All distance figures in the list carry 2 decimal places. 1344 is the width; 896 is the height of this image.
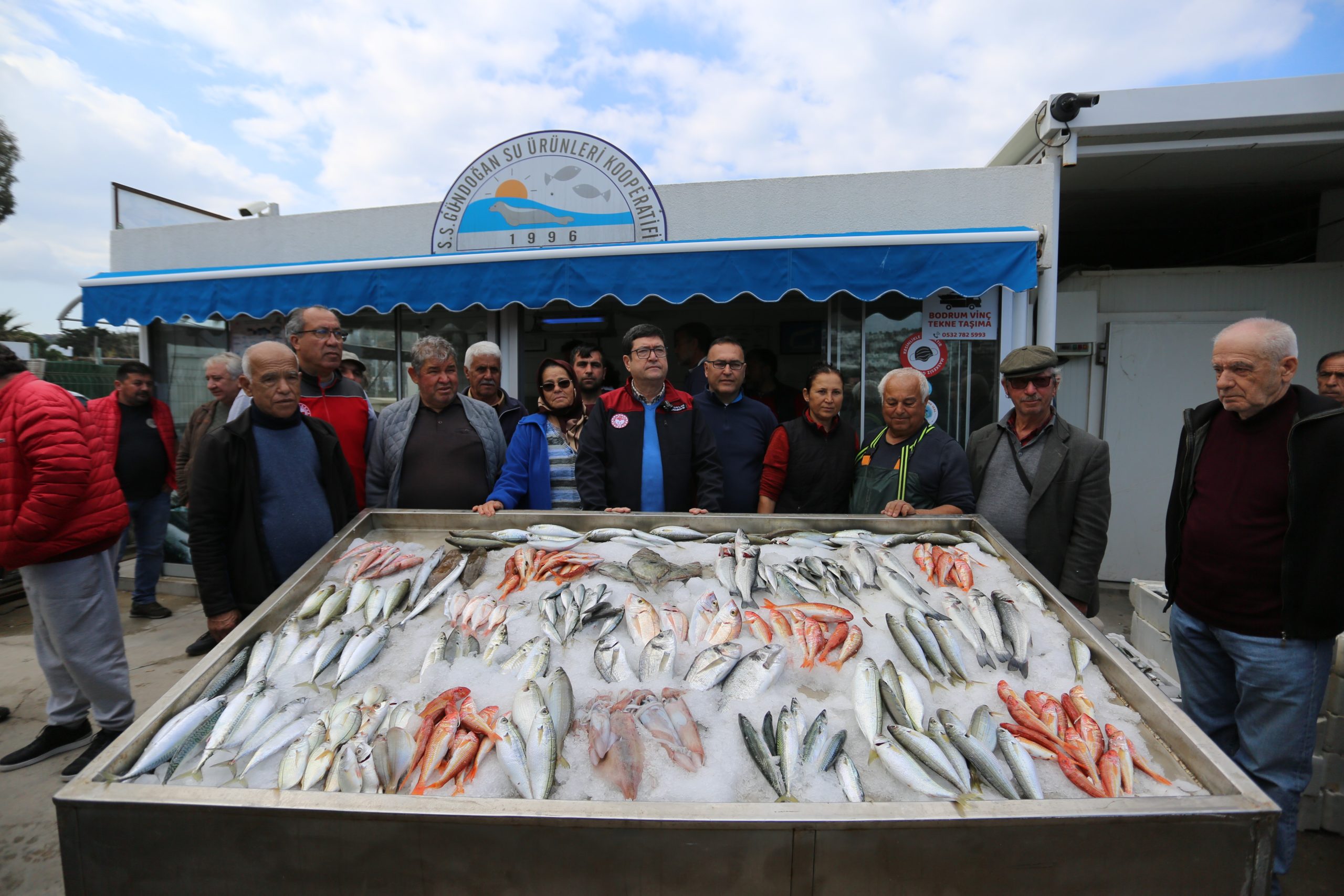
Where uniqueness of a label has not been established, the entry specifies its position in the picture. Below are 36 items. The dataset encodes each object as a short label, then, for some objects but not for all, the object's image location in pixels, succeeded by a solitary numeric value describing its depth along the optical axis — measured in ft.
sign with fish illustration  17.26
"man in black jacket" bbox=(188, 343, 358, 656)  8.57
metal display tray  4.16
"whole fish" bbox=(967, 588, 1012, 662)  6.23
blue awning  14.24
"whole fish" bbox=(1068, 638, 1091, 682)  5.99
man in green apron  9.95
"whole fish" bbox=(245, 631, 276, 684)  6.08
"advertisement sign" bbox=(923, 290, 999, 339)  16.43
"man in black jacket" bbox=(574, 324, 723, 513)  10.69
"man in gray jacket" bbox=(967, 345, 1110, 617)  9.49
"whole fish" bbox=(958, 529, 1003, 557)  8.13
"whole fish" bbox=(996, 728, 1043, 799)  4.64
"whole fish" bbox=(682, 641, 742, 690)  5.79
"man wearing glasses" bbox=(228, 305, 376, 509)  11.94
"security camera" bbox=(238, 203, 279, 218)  22.84
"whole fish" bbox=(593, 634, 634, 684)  5.92
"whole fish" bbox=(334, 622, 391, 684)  6.09
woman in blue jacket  10.96
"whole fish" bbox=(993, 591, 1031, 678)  6.09
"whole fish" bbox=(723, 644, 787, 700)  5.69
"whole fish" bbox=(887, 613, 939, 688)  6.02
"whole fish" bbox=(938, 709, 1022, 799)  4.66
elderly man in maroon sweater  7.11
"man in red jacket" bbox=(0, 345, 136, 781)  9.42
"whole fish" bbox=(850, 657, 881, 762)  5.25
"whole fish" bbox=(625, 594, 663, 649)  6.44
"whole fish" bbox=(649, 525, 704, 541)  8.43
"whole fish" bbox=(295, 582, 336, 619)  6.99
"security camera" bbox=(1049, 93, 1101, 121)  15.48
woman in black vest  11.17
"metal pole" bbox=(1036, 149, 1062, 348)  16.25
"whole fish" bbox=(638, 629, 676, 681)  5.93
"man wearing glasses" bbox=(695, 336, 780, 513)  11.97
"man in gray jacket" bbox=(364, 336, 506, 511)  10.91
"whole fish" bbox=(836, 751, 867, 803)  4.58
